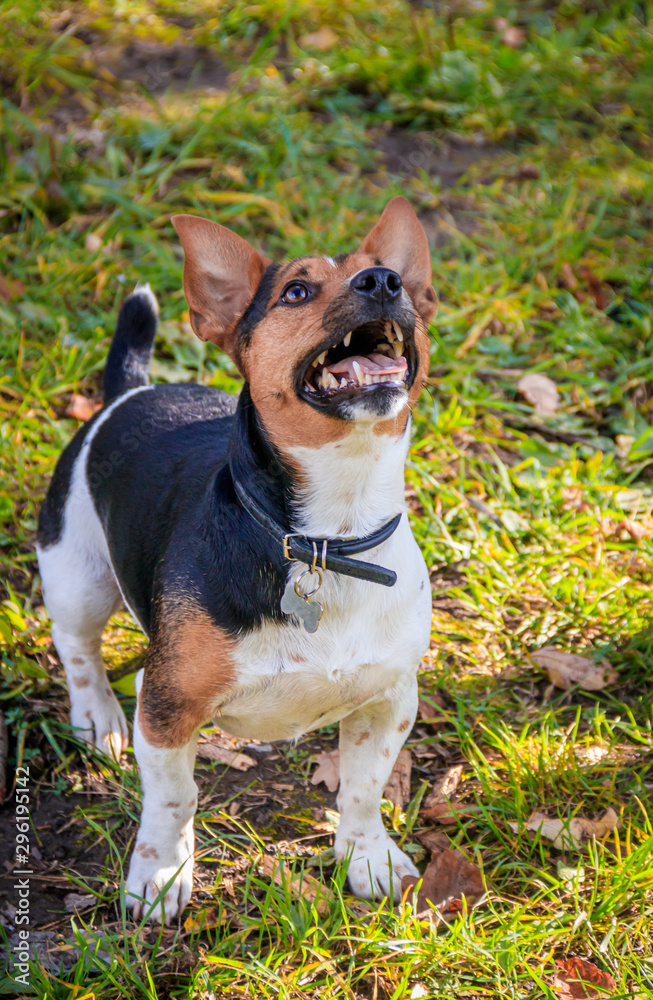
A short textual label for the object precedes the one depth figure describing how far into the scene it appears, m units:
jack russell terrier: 2.57
